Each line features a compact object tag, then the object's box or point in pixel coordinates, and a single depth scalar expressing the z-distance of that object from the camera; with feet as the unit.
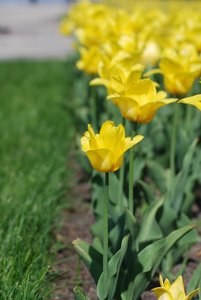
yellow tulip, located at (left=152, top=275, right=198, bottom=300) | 3.00
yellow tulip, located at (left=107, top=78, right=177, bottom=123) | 3.37
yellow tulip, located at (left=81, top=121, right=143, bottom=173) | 3.04
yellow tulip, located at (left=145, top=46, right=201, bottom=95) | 4.00
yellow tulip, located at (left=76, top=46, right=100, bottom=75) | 5.01
